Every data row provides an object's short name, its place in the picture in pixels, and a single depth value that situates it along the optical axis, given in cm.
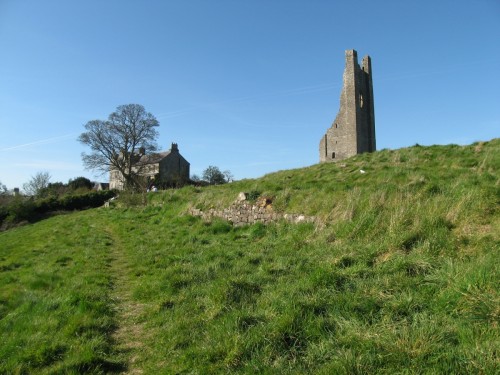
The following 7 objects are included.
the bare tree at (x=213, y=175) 7571
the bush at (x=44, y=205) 3255
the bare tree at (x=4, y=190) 5376
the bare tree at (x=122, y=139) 4838
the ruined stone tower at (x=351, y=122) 4262
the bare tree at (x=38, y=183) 6336
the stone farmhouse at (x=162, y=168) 5170
